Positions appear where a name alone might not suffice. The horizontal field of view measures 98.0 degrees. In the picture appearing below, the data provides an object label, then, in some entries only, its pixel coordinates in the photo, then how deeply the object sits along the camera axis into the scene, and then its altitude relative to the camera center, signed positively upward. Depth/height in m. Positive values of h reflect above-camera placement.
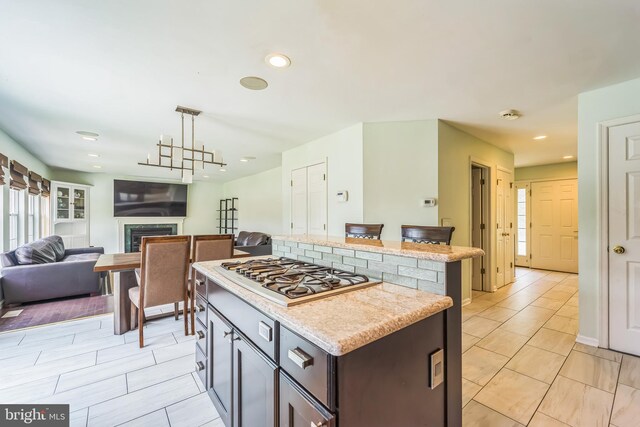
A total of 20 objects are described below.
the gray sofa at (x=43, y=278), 3.62 -0.89
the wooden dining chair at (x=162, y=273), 2.65 -0.59
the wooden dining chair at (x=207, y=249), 2.92 -0.41
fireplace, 8.02 -0.56
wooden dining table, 2.82 -0.78
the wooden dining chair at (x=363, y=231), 2.84 -0.19
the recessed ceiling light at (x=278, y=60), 2.04 +1.16
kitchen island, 0.82 -0.52
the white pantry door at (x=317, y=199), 4.19 +0.22
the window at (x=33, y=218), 5.01 -0.07
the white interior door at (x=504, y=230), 4.62 -0.30
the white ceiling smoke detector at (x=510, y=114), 3.11 +1.12
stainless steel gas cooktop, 1.15 -0.34
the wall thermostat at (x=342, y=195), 3.77 +0.24
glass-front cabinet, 6.46 +0.02
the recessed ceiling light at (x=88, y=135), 3.88 +1.14
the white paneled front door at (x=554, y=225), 5.78 -0.29
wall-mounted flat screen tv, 7.81 +0.44
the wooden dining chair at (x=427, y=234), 2.04 -0.17
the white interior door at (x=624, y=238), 2.40 -0.23
